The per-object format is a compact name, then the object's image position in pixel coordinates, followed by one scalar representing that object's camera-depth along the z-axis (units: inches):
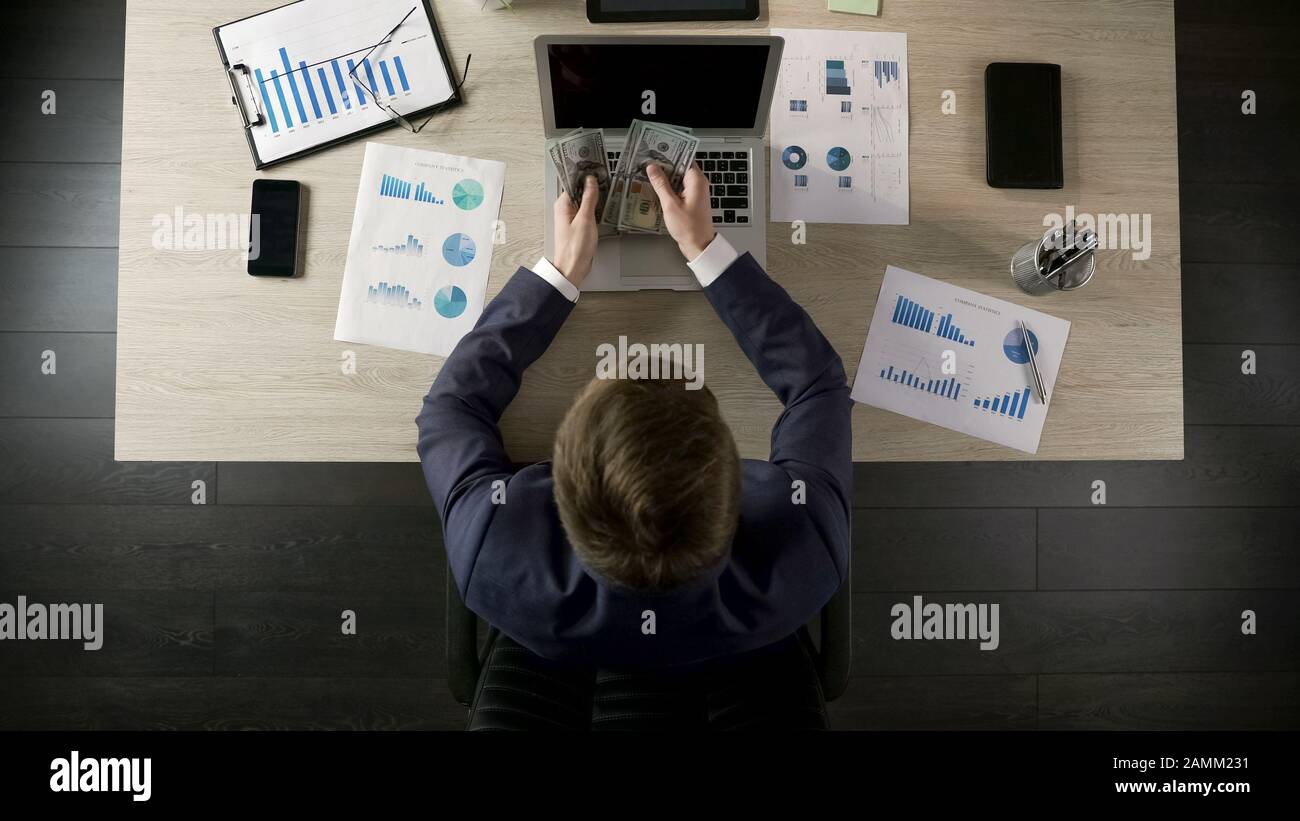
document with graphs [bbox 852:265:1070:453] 46.2
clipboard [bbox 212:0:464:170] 46.1
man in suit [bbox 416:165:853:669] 31.4
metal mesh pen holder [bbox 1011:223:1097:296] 43.5
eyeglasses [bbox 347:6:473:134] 46.2
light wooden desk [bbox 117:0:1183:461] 45.5
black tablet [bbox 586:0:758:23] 46.9
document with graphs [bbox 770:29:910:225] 46.8
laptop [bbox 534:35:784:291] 40.8
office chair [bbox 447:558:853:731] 43.4
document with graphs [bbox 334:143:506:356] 45.9
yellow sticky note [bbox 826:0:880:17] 47.1
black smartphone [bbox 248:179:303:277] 45.5
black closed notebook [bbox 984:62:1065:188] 47.0
